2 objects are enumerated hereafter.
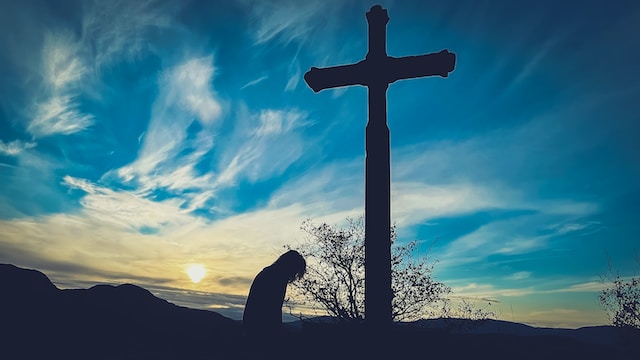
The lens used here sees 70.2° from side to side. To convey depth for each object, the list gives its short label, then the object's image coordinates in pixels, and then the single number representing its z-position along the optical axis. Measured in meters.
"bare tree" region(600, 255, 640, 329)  14.11
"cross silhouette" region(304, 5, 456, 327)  6.34
